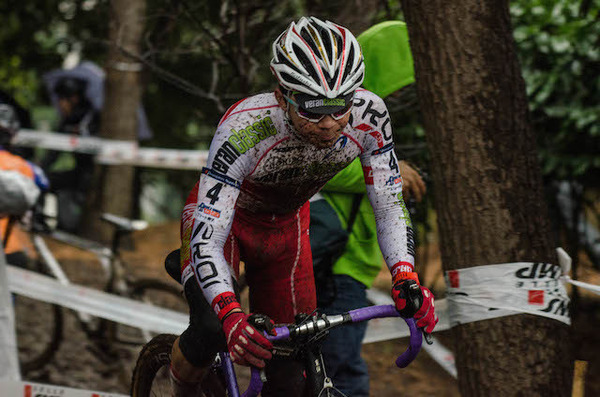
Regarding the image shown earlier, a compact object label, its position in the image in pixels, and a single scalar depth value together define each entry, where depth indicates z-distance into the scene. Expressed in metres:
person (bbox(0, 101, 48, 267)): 10.78
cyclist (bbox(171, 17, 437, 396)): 5.84
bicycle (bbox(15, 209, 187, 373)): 13.53
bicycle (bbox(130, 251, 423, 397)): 5.68
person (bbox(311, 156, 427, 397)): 8.29
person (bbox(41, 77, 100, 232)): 21.09
